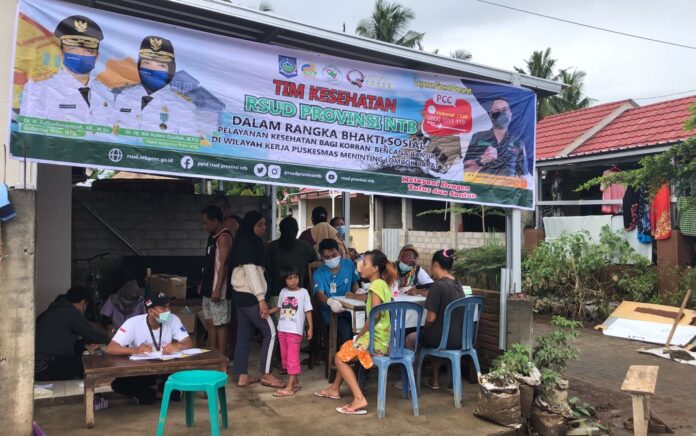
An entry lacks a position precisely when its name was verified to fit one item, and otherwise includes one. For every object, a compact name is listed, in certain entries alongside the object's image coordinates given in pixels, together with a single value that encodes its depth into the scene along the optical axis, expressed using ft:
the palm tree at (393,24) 96.99
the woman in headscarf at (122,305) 22.74
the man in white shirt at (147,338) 15.10
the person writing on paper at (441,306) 17.20
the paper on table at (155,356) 14.66
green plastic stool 12.44
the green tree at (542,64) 106.83
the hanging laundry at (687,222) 32.12
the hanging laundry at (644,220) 34.55
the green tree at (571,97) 105.09
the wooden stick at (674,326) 27.02
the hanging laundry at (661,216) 33.42
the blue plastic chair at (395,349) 15.83
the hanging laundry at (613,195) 38.09
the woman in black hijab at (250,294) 17.78
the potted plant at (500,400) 15.38
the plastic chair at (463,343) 16.99
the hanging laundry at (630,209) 35.14
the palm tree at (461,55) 97.29
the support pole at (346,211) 29.03
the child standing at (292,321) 17.52
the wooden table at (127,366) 13.65
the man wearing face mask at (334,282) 19.20
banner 13.56
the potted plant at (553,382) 15.70
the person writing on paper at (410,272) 21.91
